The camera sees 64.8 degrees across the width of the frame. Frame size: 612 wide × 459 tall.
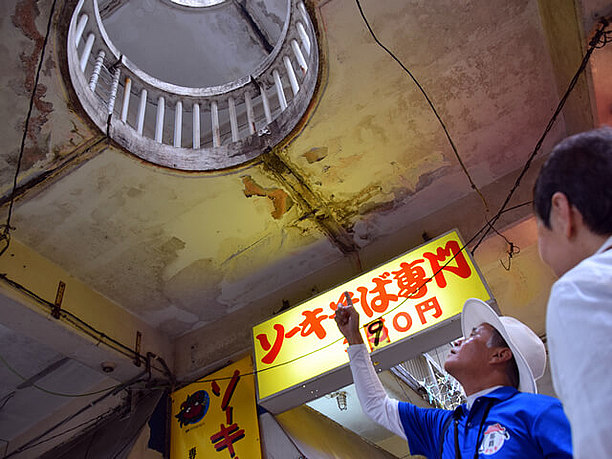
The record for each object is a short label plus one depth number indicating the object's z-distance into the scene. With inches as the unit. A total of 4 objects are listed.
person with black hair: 32.4
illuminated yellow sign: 150.3
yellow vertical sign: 174.6
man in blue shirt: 66.7
